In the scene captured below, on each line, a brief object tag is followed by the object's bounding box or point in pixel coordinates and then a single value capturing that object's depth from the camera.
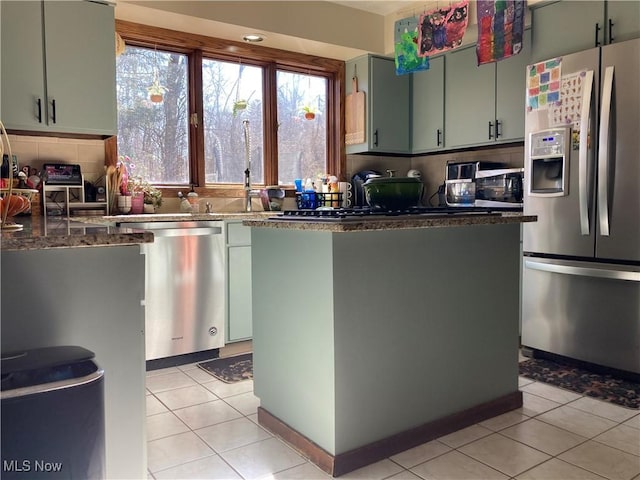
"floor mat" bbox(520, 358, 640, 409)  2.69
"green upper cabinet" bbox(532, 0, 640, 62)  2.95
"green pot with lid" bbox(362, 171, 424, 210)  2.36
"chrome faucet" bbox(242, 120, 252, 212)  4.07
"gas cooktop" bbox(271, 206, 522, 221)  2.02
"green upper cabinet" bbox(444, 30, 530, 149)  3.82
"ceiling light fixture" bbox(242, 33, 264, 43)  3.91
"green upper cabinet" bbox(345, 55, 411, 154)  4.50
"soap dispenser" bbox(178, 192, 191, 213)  3.81
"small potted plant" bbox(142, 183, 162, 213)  3.61
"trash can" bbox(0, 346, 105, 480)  1.15
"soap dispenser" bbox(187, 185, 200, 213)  3.84
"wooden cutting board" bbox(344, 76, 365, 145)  4.55
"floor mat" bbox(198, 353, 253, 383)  3.08
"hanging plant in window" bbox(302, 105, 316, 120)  4.49
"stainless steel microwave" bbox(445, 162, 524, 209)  3.72
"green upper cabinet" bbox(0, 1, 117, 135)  3.00
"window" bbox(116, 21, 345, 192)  3.76
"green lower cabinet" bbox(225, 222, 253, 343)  3.53
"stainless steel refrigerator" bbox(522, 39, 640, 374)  2.85
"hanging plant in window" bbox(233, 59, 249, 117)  4.13
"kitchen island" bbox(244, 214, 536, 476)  1.98
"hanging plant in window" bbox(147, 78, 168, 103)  3.71
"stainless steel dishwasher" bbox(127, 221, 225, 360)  3.20
